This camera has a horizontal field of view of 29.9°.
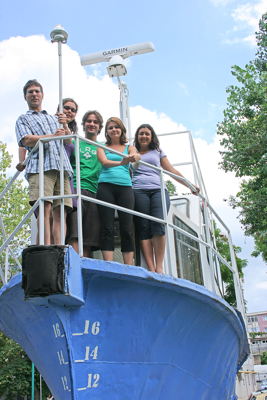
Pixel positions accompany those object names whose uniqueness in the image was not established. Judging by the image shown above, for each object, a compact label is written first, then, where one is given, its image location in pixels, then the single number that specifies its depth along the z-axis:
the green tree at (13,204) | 21.19
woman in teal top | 4.88
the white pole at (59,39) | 5.00
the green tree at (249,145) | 16.25
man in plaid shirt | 4.77
